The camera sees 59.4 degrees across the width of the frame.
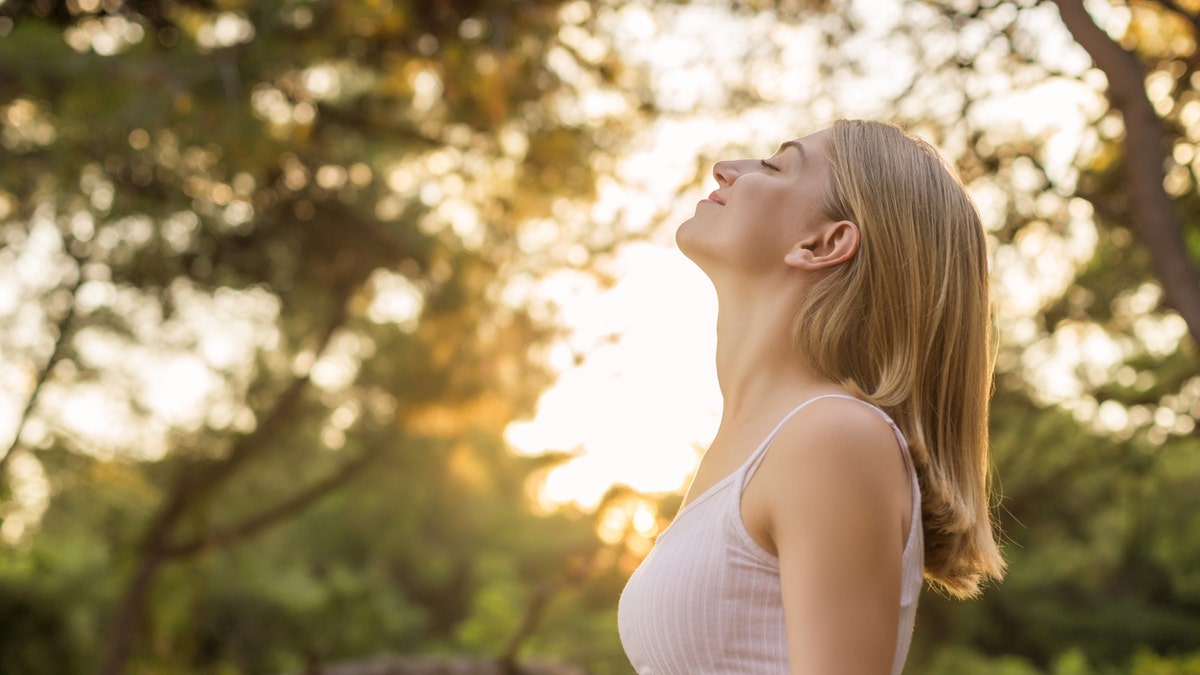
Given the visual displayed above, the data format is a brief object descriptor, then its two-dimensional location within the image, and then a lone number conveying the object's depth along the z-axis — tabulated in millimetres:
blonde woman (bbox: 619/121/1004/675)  1229
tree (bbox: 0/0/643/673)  5270
